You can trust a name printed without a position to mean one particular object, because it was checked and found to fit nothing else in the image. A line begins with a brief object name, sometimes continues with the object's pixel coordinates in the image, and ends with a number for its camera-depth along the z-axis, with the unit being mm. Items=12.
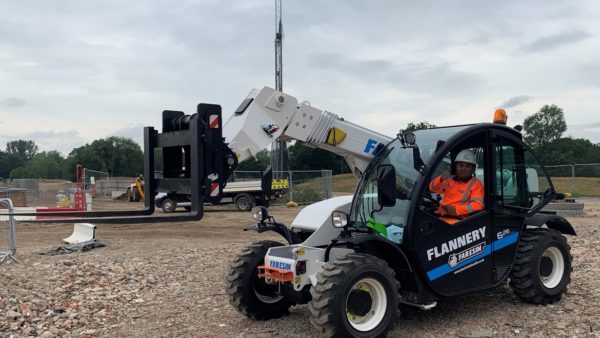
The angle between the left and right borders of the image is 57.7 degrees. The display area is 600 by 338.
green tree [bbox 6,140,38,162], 141000
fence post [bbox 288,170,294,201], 25847
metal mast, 26756
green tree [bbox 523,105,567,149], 91750
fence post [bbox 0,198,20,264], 9031
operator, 5508
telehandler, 4820
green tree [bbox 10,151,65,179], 97500
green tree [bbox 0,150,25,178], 121812
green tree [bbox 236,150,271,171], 30719
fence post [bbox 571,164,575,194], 27609
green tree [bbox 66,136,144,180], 74375
